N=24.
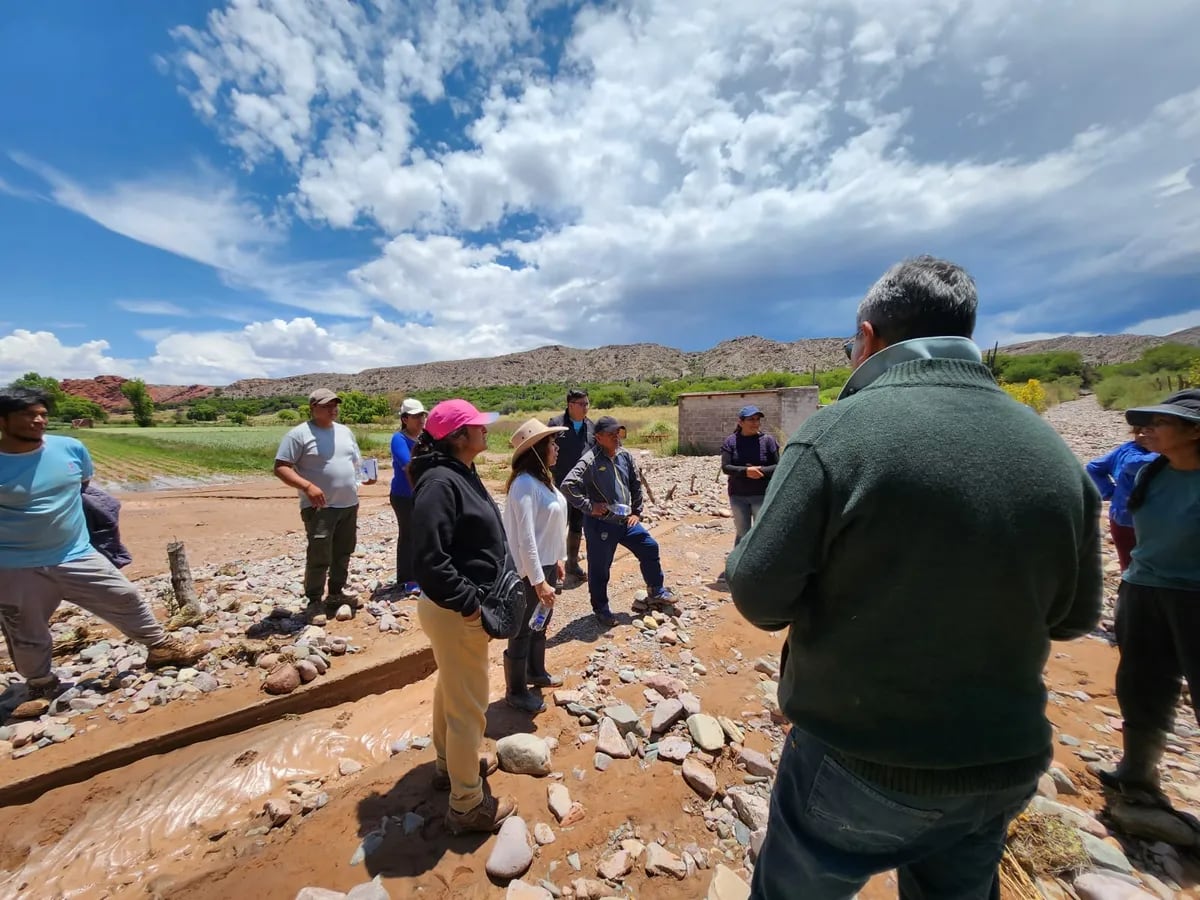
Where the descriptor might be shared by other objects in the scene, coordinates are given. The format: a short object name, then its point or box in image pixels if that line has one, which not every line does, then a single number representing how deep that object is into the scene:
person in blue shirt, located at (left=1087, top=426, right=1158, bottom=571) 3.58
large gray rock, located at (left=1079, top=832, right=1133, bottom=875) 2.29
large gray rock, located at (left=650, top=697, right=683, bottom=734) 3.24
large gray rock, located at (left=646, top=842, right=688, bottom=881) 2.33
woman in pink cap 2.25
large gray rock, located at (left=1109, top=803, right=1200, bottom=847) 2.42
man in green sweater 1.07
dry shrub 2.27
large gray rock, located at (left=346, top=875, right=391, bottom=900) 2.19
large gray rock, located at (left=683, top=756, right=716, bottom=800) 2.74
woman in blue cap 5.50
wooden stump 4.89
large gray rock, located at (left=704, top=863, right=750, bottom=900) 2.20
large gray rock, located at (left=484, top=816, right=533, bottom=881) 2.32
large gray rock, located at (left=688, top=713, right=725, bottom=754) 3.05
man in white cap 4.67
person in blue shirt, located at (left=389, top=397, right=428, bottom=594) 5.36
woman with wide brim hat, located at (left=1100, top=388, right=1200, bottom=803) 2.47
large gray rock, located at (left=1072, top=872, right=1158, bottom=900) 2.12
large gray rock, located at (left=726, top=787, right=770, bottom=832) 2.56
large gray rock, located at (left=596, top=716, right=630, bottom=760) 3.07
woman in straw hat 3.31
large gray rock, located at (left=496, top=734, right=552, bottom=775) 2.95
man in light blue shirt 3.30
